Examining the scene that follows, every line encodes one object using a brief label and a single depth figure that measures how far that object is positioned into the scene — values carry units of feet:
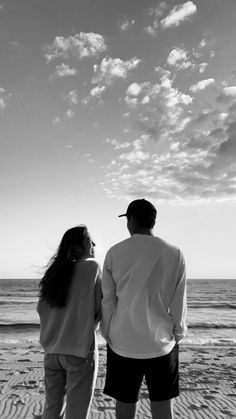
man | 8.58
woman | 9.18
